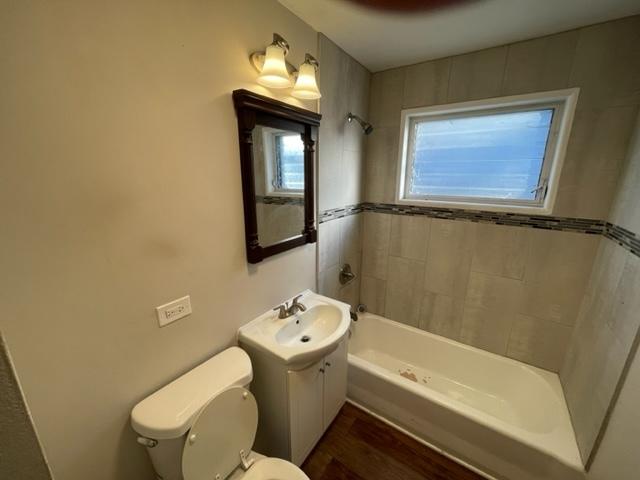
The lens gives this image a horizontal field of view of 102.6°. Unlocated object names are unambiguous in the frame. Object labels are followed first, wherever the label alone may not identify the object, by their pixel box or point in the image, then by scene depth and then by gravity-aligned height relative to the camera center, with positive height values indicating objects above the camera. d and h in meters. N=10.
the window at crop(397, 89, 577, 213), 1.65 +0.19
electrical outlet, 0.99 -0.53
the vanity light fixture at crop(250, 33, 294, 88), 1.10 +0.48
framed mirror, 1.20 +0.02
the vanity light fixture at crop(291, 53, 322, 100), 1.27 +0.47
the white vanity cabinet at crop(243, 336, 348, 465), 1.24 -1.16
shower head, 1.91 +0.41
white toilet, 0.89 -0.91
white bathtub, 1.35 -1.45
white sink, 1.20 -0.80
